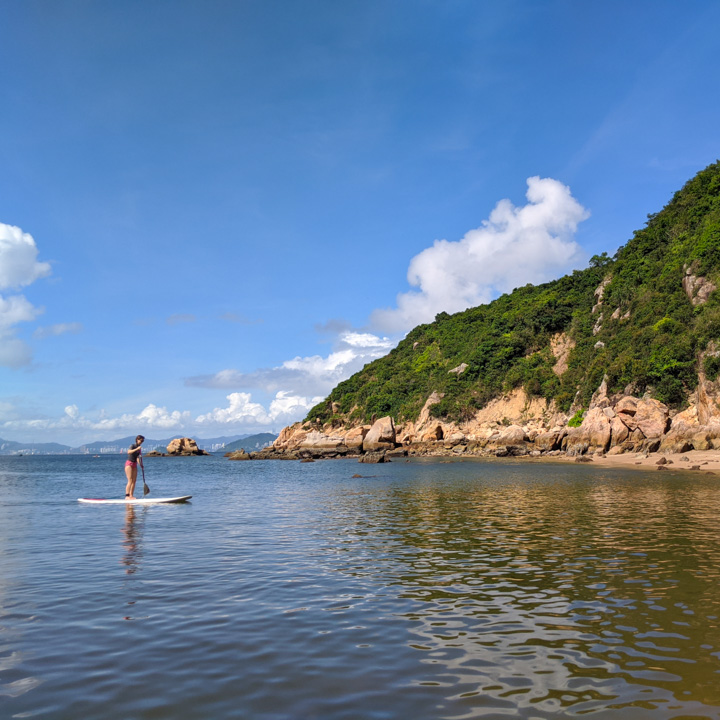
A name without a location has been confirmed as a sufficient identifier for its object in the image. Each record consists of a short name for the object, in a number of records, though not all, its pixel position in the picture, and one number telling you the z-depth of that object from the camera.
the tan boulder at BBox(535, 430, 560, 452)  62.97
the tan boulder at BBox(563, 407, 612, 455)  53.16
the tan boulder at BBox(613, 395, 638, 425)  53.12
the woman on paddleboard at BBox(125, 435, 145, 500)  24.16
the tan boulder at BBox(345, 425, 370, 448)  92.63
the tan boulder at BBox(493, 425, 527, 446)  70.31
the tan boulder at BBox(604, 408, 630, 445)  51.81
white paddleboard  24.67
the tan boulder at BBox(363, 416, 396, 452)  84.88
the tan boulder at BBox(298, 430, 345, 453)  96.35
